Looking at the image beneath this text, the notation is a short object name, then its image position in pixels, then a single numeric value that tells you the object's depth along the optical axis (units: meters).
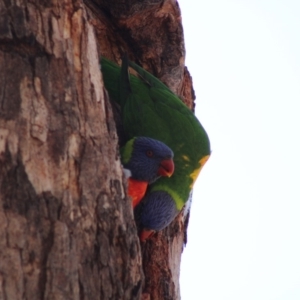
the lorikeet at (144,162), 8.67
